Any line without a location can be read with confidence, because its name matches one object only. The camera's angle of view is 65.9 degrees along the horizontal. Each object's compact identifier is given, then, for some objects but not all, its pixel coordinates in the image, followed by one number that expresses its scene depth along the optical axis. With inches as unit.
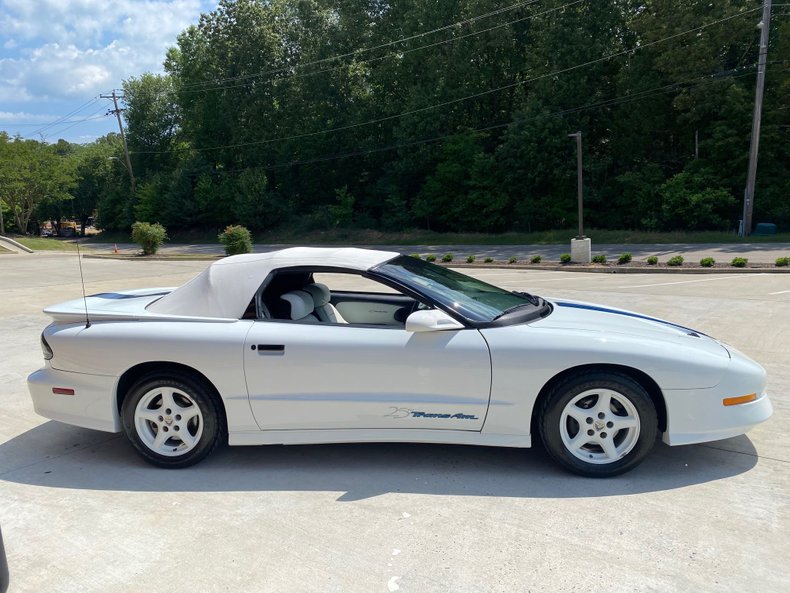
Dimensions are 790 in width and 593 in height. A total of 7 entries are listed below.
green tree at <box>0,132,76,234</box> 2054.6
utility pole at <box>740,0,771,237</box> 997.8
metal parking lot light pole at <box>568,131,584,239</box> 925.9
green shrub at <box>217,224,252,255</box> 1061.1
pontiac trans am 141.3
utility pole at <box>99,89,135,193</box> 2176.2
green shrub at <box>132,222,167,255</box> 1201.4
